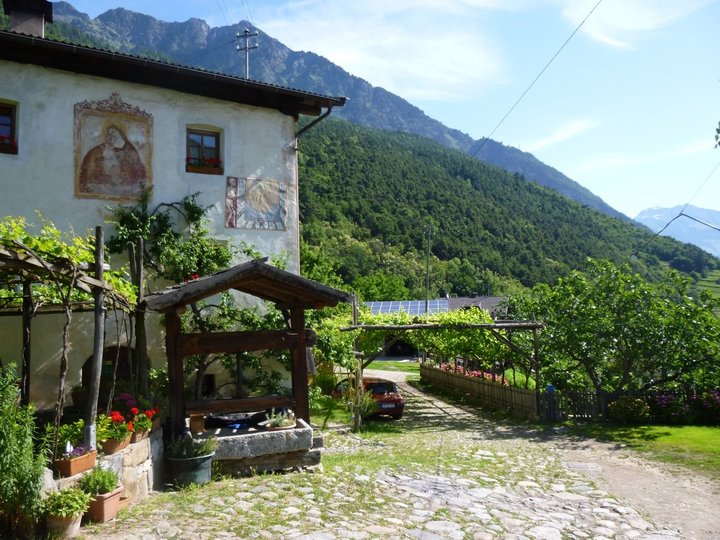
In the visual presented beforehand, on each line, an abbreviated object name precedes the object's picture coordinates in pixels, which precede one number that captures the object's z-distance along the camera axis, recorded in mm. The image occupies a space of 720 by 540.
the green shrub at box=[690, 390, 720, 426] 16578
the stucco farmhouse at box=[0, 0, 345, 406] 11633
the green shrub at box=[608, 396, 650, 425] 16391
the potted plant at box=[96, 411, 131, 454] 6746
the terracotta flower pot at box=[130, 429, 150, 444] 7247
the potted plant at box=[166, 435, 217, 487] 7754
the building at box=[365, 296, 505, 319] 46125
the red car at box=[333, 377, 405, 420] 18094
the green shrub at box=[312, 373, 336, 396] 23469
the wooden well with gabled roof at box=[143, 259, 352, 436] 8500
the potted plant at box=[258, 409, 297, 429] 9102
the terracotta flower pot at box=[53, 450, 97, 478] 5910
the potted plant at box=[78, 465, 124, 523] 5895
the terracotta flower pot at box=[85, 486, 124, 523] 5890
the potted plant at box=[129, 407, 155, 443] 7252
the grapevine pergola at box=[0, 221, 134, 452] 5609
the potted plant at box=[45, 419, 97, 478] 5922
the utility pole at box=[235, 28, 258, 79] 23866
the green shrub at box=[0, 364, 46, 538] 5043
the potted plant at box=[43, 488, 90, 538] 5289
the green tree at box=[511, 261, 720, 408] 16453
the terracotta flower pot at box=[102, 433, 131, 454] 6750
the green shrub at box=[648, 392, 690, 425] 16422
